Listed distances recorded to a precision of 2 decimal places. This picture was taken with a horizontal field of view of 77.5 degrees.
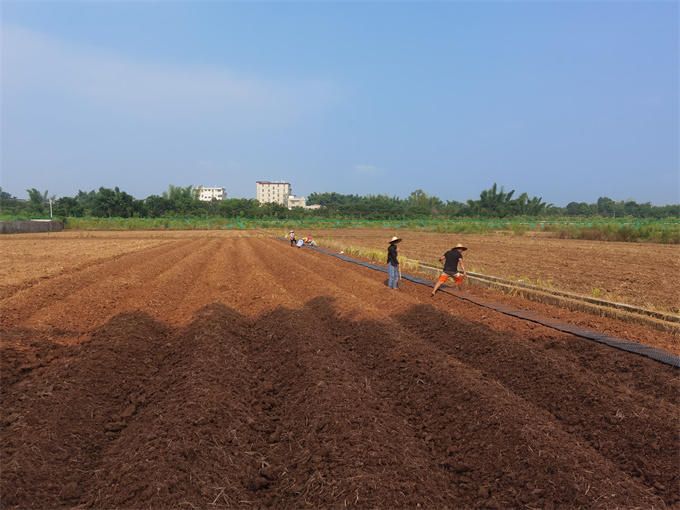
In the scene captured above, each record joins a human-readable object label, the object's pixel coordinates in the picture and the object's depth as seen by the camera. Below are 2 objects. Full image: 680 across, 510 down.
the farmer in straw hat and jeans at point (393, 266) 10.27
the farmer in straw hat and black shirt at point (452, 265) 9.72
